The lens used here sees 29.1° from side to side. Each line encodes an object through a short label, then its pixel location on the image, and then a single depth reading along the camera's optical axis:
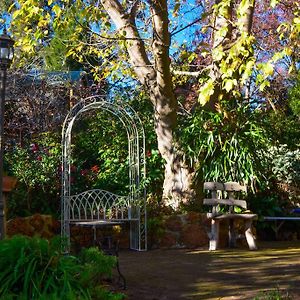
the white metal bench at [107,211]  9.59
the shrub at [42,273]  4.22
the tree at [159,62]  10.07
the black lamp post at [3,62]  6.39
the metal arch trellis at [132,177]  9.55
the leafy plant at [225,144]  10.43
